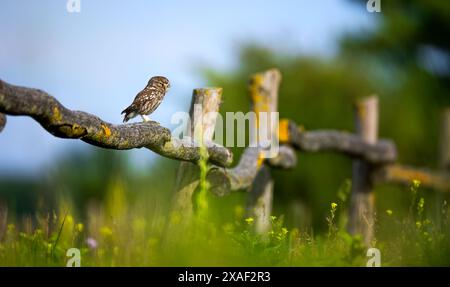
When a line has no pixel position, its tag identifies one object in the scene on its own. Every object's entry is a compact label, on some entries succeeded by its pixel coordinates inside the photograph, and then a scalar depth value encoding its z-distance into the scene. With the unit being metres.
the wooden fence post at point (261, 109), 15.30
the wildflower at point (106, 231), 10.47
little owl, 10.41
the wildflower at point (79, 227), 10.02
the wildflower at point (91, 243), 10.39
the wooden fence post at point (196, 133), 11.62
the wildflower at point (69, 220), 11.16
